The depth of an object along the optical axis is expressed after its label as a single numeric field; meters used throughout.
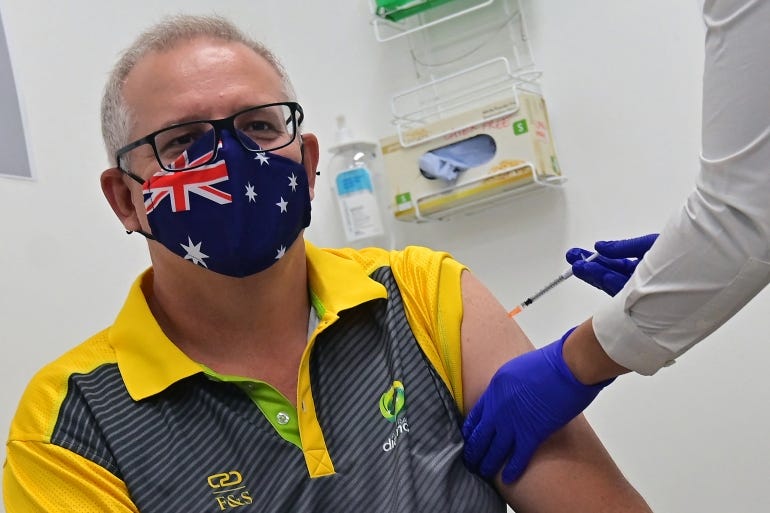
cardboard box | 1.93
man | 1.18
